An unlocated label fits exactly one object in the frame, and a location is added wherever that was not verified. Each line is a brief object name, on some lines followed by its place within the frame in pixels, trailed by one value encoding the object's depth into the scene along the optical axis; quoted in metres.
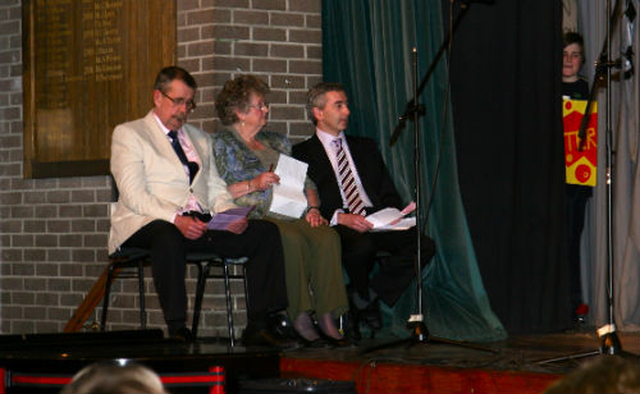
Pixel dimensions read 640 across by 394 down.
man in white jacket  7.45
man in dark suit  8.41
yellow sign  9.73
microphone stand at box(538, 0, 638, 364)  5.94
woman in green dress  7.93
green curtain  8.46
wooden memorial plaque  9.33
